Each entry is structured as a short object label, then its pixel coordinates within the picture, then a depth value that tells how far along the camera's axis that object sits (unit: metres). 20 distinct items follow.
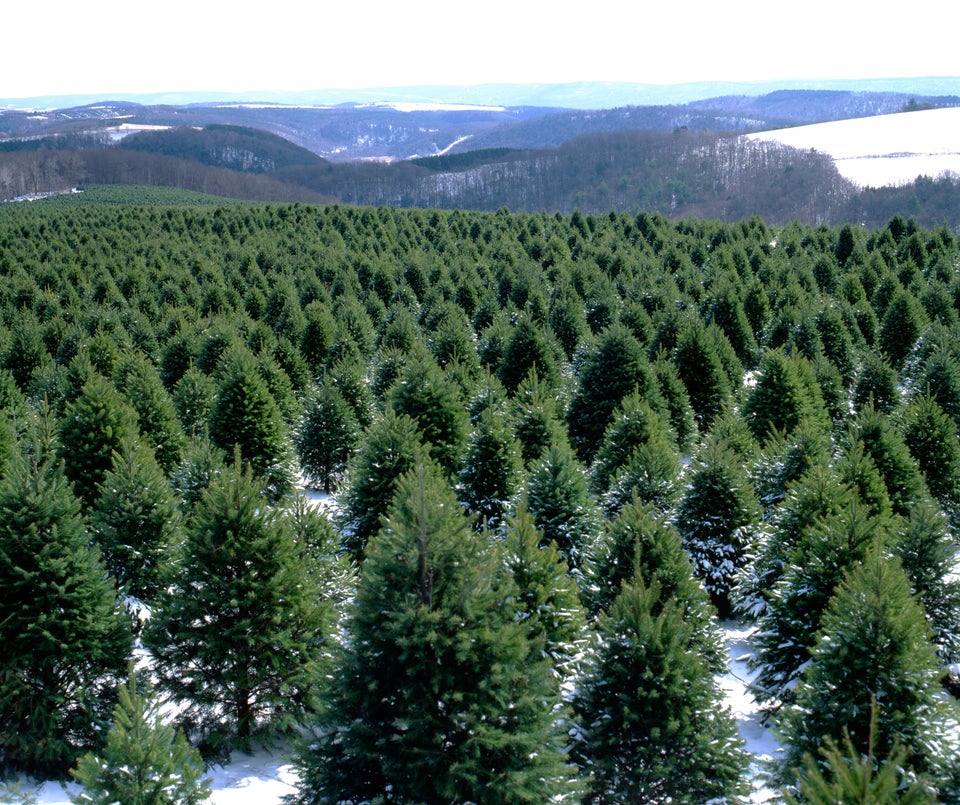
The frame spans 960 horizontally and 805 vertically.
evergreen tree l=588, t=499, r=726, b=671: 9.26
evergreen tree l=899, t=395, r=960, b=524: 15.35
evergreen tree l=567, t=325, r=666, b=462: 19.11
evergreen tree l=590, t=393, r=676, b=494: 15.20
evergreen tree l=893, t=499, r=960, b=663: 10.18
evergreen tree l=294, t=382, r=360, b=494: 17.67
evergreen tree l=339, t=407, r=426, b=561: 12.86
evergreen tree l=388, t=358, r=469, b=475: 15.68
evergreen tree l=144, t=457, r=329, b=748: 8.74
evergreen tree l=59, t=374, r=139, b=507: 13.91
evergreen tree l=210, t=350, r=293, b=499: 16.58
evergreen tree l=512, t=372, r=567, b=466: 15.48
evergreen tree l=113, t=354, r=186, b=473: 16.31
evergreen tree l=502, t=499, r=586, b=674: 8.98
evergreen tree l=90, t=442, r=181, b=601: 10.94
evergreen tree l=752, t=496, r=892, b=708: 9.34
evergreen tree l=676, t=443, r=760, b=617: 12.54
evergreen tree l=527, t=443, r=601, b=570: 12.06
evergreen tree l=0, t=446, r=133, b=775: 8.31
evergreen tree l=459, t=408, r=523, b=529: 13.63
